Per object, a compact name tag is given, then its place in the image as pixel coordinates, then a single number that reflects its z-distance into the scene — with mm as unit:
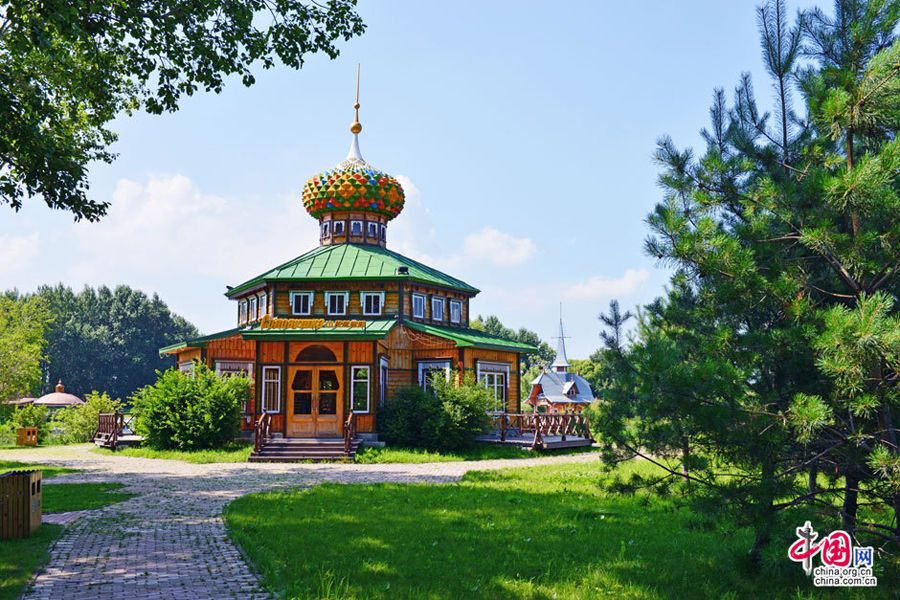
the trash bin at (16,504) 8438
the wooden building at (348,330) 21453
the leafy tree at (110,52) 9789
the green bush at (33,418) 30688
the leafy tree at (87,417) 28625
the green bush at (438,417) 20734
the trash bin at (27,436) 29359
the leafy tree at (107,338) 65000
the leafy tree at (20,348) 24734
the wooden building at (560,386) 55344
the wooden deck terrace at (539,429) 22422
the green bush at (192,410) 21167
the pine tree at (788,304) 5391
